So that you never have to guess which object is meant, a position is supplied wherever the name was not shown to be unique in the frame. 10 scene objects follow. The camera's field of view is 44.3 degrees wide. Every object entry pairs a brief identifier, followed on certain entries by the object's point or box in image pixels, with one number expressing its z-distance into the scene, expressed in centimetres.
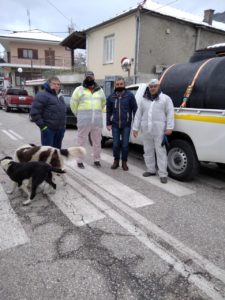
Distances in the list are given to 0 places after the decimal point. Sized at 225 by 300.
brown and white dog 468
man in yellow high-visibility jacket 575
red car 2044
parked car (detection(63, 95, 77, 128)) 1190
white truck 459
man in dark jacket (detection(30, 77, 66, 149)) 501
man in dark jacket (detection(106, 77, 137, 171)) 580
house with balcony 3847
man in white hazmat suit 507
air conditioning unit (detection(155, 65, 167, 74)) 1653
